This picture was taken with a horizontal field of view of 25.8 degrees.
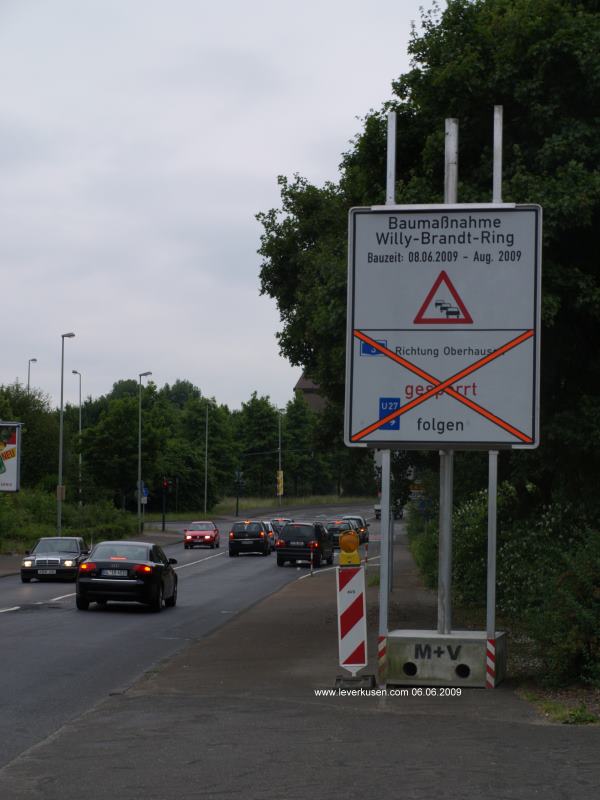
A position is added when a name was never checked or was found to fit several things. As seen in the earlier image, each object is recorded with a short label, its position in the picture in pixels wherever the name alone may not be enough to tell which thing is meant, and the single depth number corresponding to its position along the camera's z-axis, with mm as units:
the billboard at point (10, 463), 55156
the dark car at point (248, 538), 58625
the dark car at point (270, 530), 61653
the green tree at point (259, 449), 134625
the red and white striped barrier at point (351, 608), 12383
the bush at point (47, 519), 57625
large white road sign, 12867
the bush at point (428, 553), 31203
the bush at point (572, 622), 11938
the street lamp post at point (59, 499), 58344
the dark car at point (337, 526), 65875
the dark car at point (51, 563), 36219
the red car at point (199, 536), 67044
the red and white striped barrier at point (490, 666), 12523
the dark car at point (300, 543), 49500
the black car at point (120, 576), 24719
